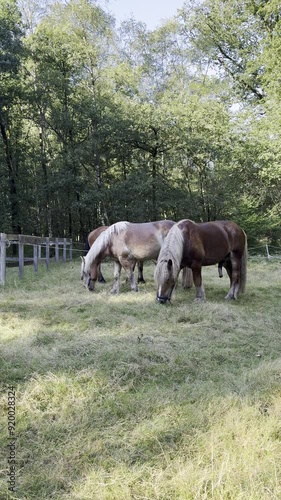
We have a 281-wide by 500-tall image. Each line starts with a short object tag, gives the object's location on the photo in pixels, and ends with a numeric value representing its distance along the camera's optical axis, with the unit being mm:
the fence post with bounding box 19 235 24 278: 7929
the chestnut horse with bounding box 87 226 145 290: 7871
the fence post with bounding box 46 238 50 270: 10468
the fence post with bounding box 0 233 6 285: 6867
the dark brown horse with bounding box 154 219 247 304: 5445
